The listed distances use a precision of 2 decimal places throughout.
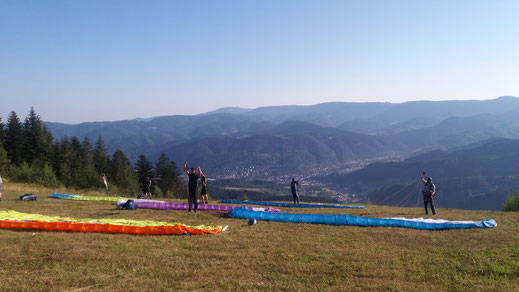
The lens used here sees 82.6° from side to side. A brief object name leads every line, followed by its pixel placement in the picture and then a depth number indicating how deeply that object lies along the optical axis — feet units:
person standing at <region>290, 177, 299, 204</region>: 79.42
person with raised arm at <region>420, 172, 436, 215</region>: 60.44
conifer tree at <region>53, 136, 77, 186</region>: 176.46
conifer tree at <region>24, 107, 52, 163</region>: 180.24
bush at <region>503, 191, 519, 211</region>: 115.40
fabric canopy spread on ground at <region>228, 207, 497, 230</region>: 45.50
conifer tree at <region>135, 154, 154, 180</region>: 233.51
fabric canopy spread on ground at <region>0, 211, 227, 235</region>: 37.70
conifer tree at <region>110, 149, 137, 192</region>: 204.95
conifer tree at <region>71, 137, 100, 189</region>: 164.04
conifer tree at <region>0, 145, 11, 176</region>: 142.20
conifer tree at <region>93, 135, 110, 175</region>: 216.74
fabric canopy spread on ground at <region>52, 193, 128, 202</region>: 73.67
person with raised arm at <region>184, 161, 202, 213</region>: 53.16
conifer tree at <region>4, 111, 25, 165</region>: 174.71
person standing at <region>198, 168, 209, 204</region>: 67.68
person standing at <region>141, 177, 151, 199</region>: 88.55
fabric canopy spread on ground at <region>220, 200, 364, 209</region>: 76.95
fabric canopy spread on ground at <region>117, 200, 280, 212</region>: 59.88
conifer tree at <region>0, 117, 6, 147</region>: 167.75
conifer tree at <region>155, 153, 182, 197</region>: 231.91
